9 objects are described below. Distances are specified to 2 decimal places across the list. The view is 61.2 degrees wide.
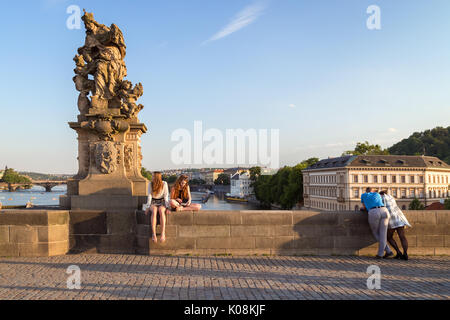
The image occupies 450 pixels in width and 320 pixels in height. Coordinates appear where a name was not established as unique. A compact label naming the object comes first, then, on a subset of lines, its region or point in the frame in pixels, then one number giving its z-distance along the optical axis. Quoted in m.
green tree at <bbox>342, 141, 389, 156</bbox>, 97.75
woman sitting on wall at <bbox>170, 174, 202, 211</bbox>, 7.92
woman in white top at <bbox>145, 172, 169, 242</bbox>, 7.58
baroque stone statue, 9.61
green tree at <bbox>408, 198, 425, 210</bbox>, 67.40
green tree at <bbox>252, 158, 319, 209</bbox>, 89.31
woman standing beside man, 7.60
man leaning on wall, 7.64
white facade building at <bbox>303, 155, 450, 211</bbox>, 75.44
